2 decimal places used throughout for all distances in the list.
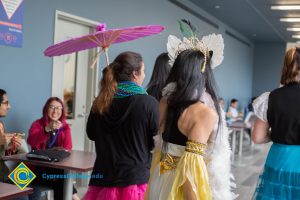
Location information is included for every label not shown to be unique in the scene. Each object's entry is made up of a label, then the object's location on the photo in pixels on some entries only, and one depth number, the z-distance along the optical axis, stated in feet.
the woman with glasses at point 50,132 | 10.60
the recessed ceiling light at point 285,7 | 23.45
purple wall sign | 11.15
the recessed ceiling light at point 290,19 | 27.12
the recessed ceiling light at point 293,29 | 31.35
